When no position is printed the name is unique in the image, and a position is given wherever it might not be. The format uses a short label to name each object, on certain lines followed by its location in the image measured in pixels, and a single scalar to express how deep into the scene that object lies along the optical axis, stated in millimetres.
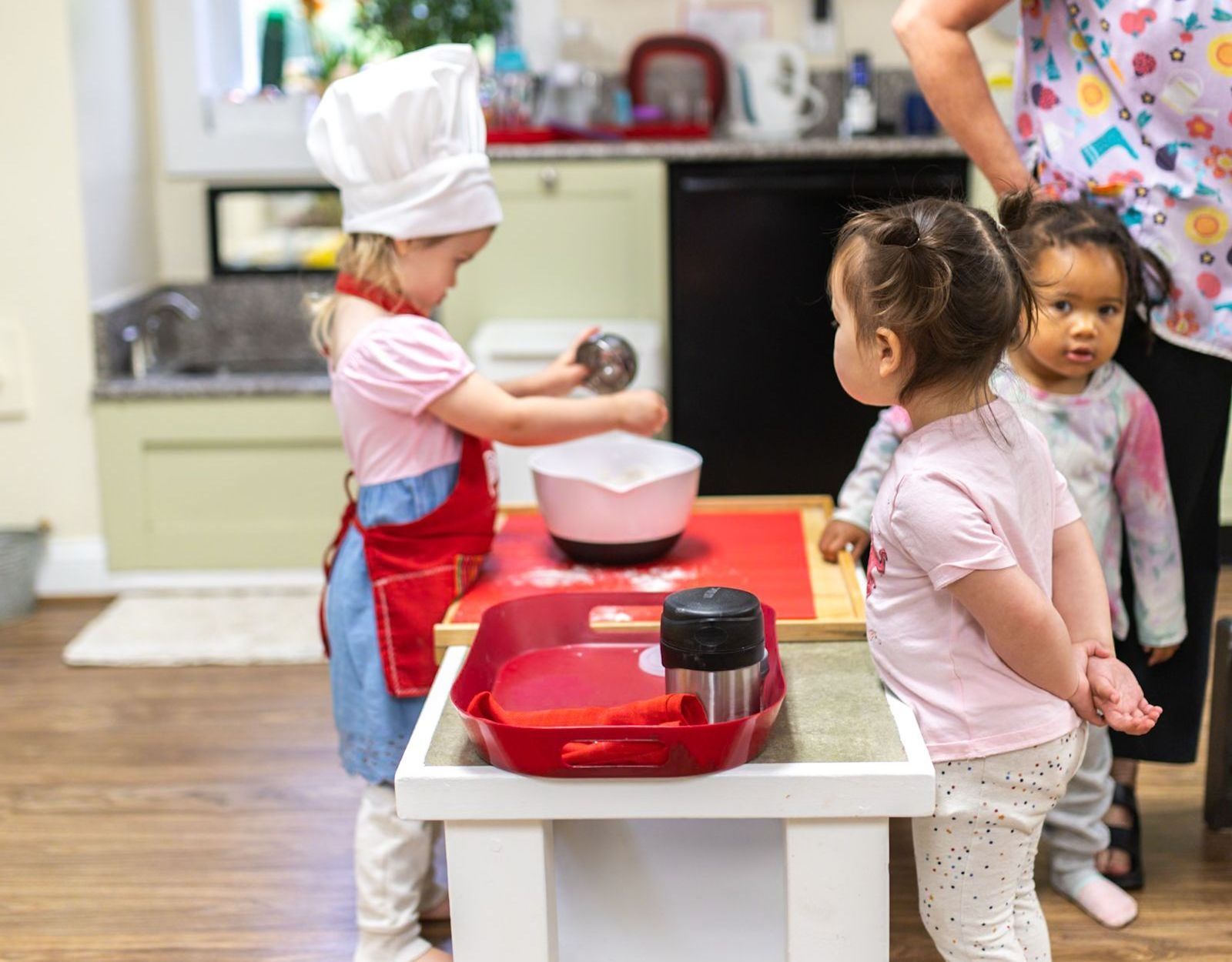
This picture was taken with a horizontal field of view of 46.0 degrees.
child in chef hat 1687
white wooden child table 1218
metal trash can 3264
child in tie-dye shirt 1689
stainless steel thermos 1229
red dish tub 1191
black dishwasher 3203
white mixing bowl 1736
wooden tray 1550
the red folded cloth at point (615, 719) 1192
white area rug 2998
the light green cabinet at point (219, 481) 3355
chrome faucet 3525
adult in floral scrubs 1657
